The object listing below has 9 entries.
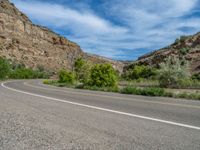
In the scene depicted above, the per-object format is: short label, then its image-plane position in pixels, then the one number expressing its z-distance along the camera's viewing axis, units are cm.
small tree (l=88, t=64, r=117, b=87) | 1815
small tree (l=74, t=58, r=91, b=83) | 2986
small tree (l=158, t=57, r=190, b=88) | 2083
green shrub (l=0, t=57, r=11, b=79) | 3943
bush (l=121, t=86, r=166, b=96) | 1062
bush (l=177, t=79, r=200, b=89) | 1783
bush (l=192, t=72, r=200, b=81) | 2515
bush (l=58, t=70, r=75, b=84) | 2650
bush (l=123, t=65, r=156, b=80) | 3494
